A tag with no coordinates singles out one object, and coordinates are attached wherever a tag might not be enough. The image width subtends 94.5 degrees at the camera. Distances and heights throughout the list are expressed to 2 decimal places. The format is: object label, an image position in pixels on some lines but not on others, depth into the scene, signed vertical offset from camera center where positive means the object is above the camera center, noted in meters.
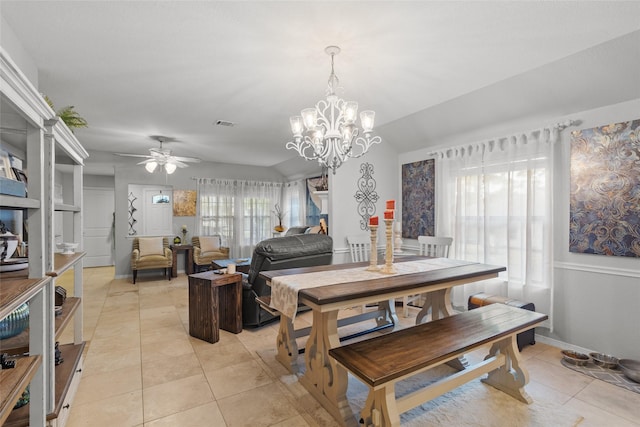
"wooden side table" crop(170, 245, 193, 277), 5.88 -0.93
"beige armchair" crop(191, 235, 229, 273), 5.94 -0.80
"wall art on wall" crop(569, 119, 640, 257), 2.45 +0.18
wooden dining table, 1.84 -0.54
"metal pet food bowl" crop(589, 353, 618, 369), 2.46 -1.27
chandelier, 2.30 +0.66
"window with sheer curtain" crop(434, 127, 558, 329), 2.97 +0.02
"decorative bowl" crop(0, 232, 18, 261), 1.44 -0.16
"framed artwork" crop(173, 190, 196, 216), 6.34 +0.21
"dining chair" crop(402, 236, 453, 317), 3.53 -0.44
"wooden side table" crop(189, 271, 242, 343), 2.96 -0.97
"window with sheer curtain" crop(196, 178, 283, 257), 6.55 +0.03
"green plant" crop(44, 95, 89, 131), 2.14 +0.69
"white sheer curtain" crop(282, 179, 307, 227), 6.75 +0.23
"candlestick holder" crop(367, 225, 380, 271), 2.24 -0.32
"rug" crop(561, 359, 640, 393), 2.21 -1.30
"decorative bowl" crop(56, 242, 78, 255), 2.13 -0.25
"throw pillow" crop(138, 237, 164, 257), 5.73 -0.65
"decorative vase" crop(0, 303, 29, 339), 1.53 -0.59
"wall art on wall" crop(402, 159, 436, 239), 4.18 +0.19
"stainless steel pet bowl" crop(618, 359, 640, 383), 2.23 -1.24
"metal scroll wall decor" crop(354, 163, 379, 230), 4.39 +0.25
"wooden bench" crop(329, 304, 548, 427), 1.55 -0.81
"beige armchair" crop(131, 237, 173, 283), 5.43 -0.81
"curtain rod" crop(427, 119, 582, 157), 2.79 +0.82
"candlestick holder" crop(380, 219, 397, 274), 2.26 -0.35
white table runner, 1.93 -0.49
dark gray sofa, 3.04 -0.52
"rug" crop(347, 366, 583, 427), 1.83 -1.31
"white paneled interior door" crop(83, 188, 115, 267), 7.24 -0.33
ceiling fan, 4.46 +0.82
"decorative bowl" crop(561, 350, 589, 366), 2.50 -1.28
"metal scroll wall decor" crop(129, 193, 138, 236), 6.28 -0.03
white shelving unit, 1.04 -0.26
